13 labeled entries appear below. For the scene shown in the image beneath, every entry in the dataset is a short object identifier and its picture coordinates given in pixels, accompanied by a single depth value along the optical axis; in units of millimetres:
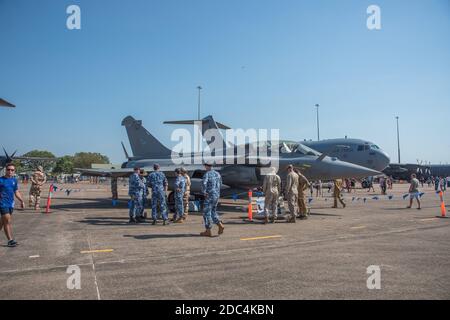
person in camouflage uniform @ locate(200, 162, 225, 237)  8289
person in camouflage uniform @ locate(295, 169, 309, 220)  12039
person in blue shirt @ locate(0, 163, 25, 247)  6807
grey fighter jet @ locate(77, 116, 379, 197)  13227
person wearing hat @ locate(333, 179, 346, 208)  15948
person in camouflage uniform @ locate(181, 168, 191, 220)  12117
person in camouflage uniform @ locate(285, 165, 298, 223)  10953
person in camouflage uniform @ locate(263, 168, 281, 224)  10844
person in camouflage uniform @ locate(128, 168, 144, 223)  10938
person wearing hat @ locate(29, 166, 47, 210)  15675
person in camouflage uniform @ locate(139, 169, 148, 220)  11255
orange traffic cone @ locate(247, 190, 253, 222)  11583
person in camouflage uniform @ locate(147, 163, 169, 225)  10794
